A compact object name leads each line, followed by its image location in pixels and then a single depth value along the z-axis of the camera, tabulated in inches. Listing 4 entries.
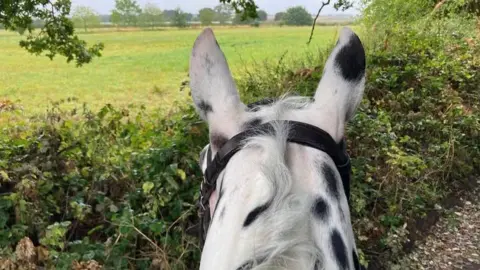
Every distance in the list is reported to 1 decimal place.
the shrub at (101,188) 101.5
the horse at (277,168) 33.9
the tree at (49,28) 145.2
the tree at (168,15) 2021.4
